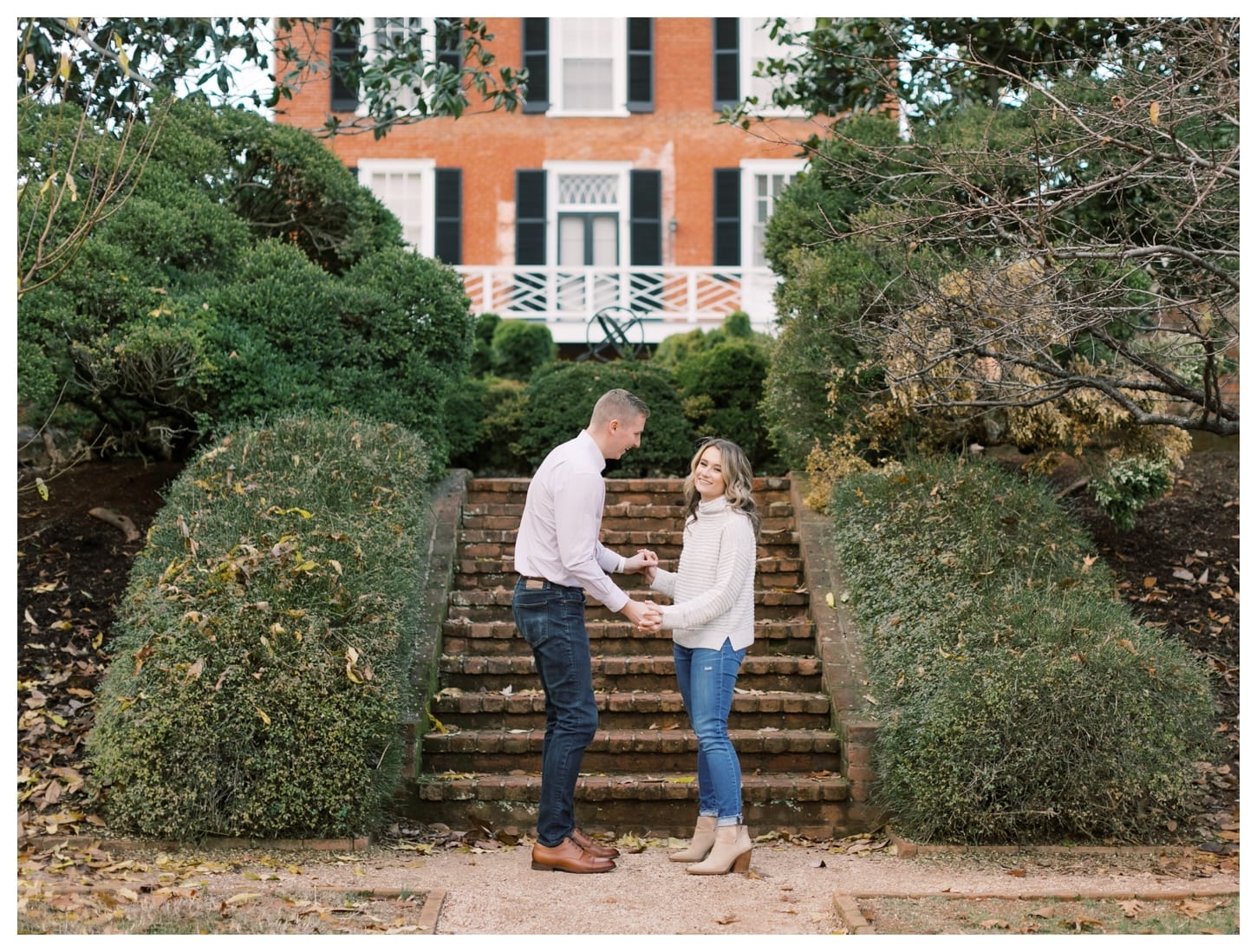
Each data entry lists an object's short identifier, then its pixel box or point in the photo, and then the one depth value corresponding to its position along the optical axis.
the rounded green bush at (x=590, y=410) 11.98
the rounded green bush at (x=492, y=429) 12.08
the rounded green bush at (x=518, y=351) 16.08
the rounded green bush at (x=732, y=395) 12.30
